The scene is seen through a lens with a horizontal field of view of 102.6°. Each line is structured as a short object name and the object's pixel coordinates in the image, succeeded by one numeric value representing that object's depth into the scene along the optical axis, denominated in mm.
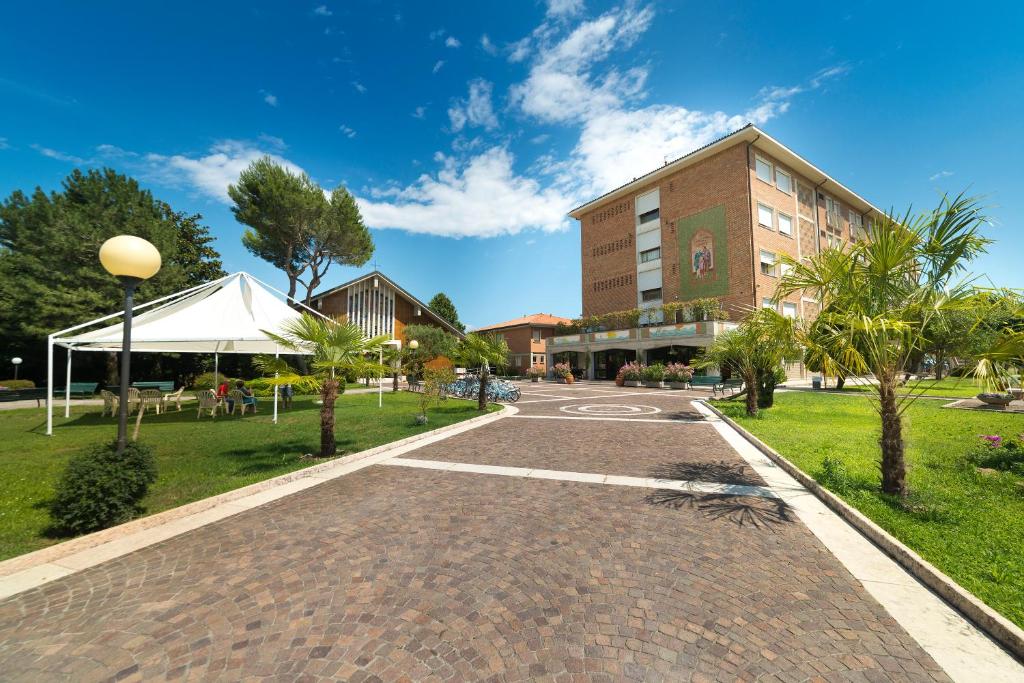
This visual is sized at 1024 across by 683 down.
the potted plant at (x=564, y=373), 32812
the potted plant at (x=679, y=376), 24797
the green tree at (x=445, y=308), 54562
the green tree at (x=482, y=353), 14680
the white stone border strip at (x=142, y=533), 3566
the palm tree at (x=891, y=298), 4965
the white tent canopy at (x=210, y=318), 11281
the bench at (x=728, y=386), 20083
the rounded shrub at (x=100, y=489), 4266
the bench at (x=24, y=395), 19506
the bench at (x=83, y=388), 19758
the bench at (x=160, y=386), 18288
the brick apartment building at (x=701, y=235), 30062
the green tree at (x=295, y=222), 27625
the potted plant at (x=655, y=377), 25644
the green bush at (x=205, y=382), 22109
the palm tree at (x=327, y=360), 7715
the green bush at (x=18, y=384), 23312
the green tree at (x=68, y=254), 20734
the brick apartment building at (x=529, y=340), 47719
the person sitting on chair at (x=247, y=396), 14658
